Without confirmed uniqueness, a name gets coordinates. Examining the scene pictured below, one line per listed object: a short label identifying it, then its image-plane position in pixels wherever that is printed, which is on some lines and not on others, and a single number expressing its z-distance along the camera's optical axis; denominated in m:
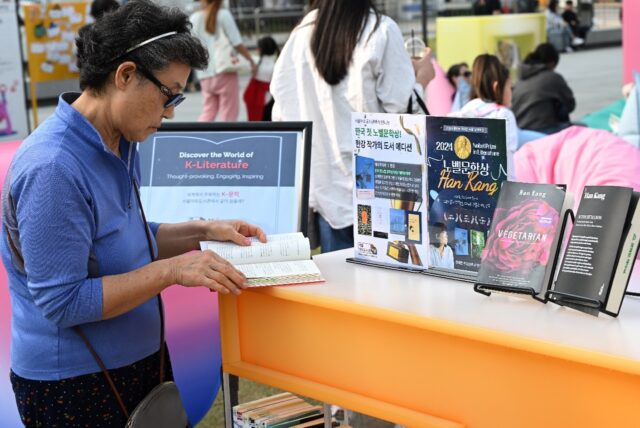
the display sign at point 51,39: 9.48
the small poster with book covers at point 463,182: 2.57
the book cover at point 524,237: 2.34
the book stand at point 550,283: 2.33
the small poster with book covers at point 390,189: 2.73
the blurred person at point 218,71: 9.59
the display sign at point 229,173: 3.40
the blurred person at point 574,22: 24.45
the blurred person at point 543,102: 8.06
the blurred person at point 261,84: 9.73
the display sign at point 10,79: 8.55
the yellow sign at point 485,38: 10.32
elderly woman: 2.24
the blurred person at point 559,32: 22.94
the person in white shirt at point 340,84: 3.92
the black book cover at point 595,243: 2.19
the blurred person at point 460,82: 7.89
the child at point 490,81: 6.36
